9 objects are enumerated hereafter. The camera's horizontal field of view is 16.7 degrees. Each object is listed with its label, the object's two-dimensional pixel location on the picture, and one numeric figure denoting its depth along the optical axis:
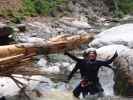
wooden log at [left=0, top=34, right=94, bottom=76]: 8.95
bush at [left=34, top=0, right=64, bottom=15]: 23.69
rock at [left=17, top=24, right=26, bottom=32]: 18.02
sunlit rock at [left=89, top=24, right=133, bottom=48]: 14.88
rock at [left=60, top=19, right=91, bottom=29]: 21.92
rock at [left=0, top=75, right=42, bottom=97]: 9.88
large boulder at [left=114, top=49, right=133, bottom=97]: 10.04
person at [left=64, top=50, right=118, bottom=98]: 9.70
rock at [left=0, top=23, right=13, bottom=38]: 13.60
